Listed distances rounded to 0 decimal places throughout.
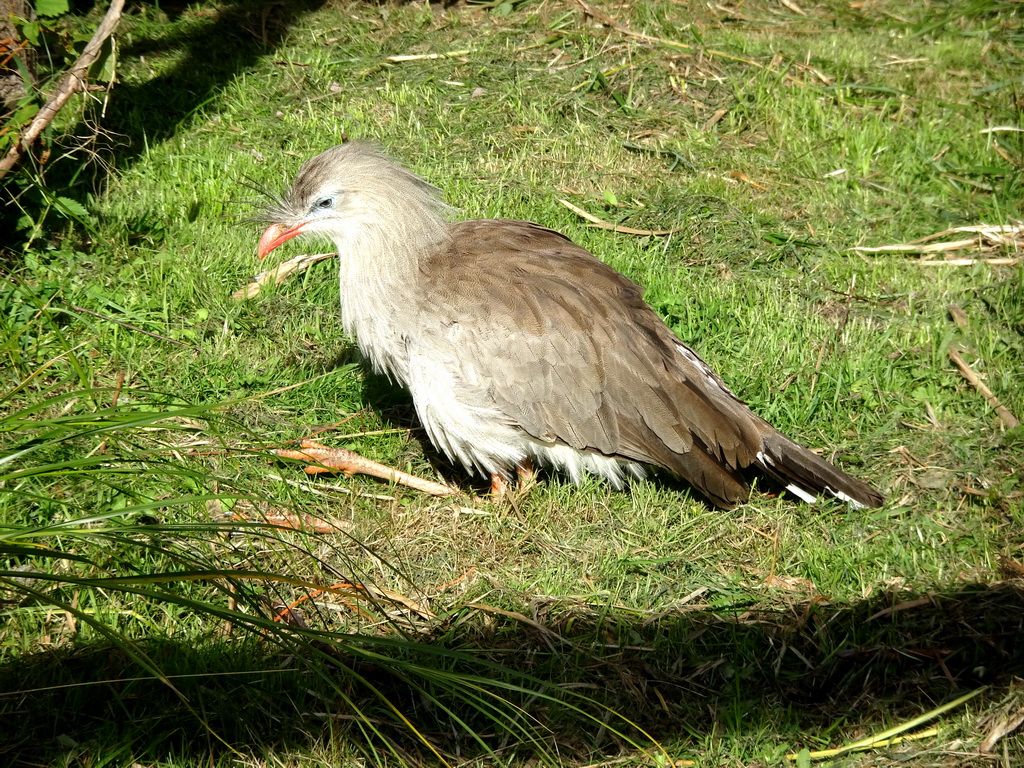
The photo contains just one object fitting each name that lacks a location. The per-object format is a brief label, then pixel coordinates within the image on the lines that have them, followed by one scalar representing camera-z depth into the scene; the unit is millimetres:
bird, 6836
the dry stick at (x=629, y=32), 11742
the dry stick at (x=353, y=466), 7121
